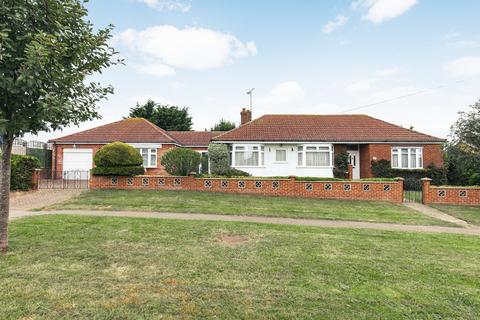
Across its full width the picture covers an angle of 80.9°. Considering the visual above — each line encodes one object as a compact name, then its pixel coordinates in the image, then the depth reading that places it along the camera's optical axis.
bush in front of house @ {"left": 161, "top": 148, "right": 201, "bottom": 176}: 15.77
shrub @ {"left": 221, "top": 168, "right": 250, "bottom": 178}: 17.22
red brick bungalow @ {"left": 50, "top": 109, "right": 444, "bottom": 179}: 19.73
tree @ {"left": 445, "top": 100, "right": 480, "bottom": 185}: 14.01
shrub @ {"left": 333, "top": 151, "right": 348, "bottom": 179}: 20.05
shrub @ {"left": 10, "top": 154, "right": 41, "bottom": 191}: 13.38
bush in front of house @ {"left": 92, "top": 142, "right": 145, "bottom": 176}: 14.80
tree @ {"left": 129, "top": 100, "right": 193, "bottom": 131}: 39.38
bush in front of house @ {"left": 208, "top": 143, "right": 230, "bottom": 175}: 18.00
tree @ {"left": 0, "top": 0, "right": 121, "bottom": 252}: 4.35
